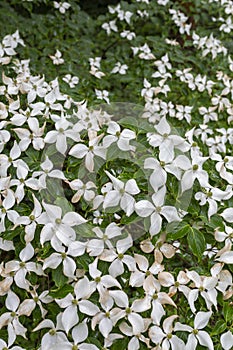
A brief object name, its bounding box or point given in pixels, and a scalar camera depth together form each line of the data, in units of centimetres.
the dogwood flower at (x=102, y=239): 125
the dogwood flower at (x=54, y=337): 123
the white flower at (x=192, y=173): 130
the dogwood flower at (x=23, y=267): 128
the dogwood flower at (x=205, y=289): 127
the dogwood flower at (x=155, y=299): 125
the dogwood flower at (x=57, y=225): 123
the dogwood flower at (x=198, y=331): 124
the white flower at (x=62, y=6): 250
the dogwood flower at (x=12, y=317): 129
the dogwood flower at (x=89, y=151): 135
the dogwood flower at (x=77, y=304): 122
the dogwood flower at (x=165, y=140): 133
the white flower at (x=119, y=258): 125
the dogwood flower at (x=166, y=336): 124
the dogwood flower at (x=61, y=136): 138
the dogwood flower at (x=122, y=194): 126
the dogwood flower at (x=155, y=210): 126
